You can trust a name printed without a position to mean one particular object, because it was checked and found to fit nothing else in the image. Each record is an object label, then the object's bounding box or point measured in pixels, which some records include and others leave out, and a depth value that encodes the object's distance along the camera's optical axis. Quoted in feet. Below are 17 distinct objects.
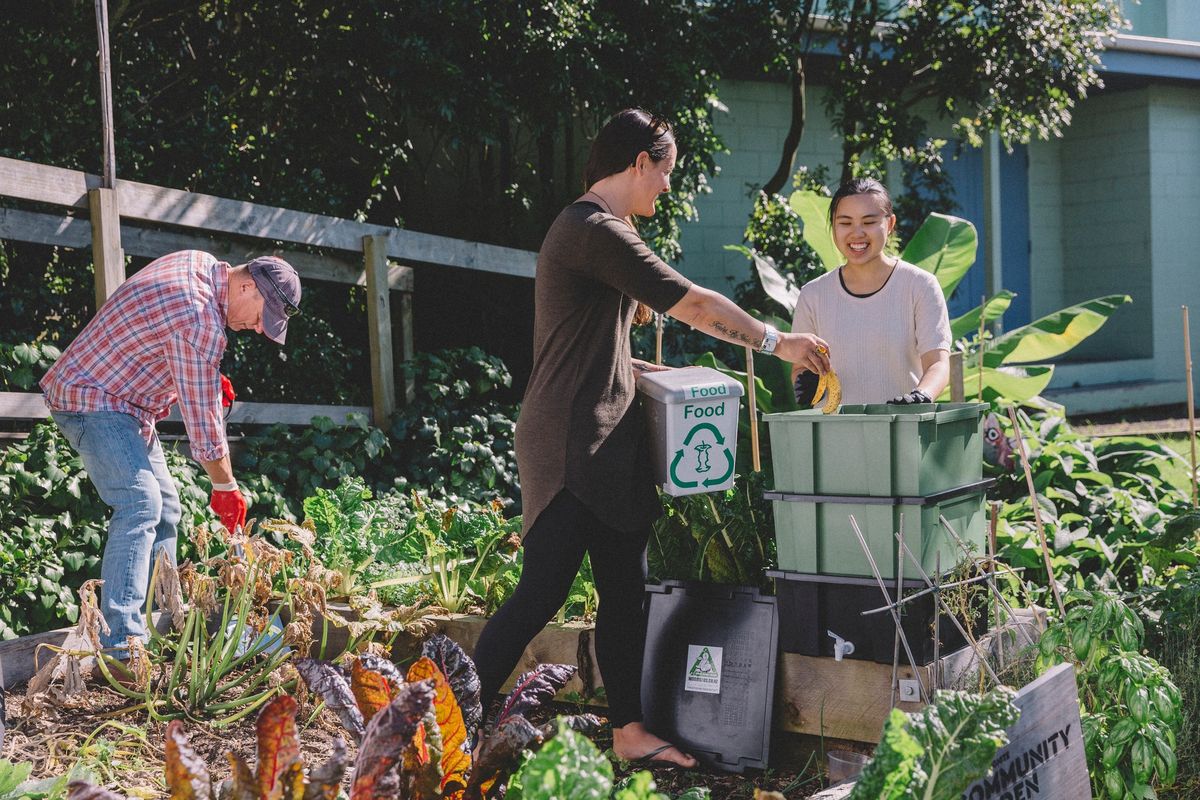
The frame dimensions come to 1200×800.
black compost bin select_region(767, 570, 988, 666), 10.21
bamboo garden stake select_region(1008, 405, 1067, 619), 10.53
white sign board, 7.05
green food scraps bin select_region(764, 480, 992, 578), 9.98
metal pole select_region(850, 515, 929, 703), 9.55
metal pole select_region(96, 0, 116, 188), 16.90
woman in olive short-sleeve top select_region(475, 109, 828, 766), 9.95
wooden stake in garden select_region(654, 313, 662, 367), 12.17
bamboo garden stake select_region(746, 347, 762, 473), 13.33
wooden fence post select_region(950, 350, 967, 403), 17.30
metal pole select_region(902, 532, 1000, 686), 9.32
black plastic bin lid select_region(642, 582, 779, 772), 11.15
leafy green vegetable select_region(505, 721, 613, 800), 5.56
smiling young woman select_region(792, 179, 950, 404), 12.45
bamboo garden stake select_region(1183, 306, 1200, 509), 15.34
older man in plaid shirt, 12.21
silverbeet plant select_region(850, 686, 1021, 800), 5.97
